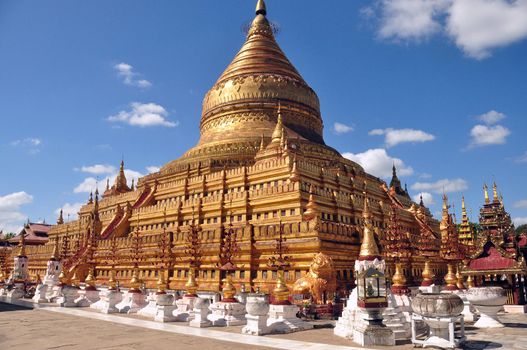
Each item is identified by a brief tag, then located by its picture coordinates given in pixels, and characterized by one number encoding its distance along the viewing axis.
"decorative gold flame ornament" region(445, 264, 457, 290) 24.31
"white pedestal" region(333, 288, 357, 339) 17.47
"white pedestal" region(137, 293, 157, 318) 25.88
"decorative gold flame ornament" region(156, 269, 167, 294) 24.55
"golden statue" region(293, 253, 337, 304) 25.27
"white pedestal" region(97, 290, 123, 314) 27.61
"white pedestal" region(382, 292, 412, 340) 17.19
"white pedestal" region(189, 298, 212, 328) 21.48
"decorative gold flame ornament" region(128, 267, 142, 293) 28.12
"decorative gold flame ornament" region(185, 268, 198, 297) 24.62
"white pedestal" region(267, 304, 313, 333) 19.23
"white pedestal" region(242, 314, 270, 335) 18.63
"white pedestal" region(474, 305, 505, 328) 19.95
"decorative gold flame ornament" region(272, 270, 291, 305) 20.28
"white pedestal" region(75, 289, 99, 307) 32.31
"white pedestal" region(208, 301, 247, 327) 21.92
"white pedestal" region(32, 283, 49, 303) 36.03
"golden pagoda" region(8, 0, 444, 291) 31.78
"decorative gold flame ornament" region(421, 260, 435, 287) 24.47
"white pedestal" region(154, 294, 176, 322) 23.11
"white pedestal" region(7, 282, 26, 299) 38.45
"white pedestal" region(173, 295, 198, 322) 23.47
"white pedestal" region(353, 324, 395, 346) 15.68
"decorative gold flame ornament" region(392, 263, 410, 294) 21.02
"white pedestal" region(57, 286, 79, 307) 32.03
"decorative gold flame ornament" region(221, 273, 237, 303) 22.75
